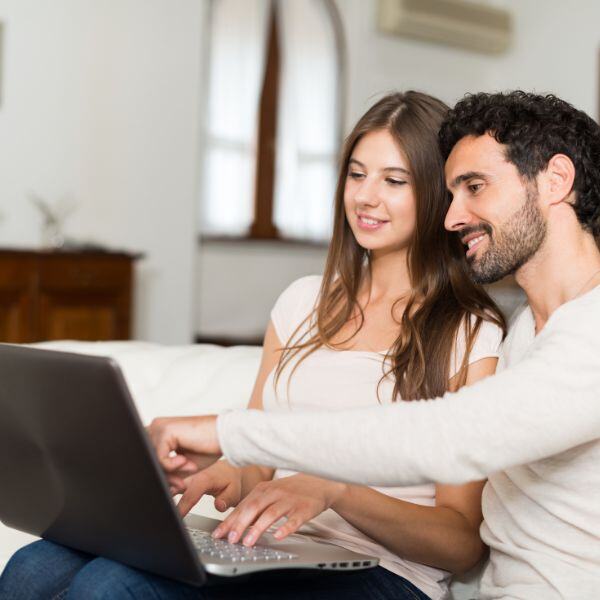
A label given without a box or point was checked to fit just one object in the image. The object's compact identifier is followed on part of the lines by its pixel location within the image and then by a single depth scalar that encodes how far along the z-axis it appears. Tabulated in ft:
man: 3.53
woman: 4.33
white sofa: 6.66
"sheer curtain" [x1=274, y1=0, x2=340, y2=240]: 21.61
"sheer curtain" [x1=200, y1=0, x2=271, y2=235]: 20.60
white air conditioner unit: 21.61
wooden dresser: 15.48
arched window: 20.72
